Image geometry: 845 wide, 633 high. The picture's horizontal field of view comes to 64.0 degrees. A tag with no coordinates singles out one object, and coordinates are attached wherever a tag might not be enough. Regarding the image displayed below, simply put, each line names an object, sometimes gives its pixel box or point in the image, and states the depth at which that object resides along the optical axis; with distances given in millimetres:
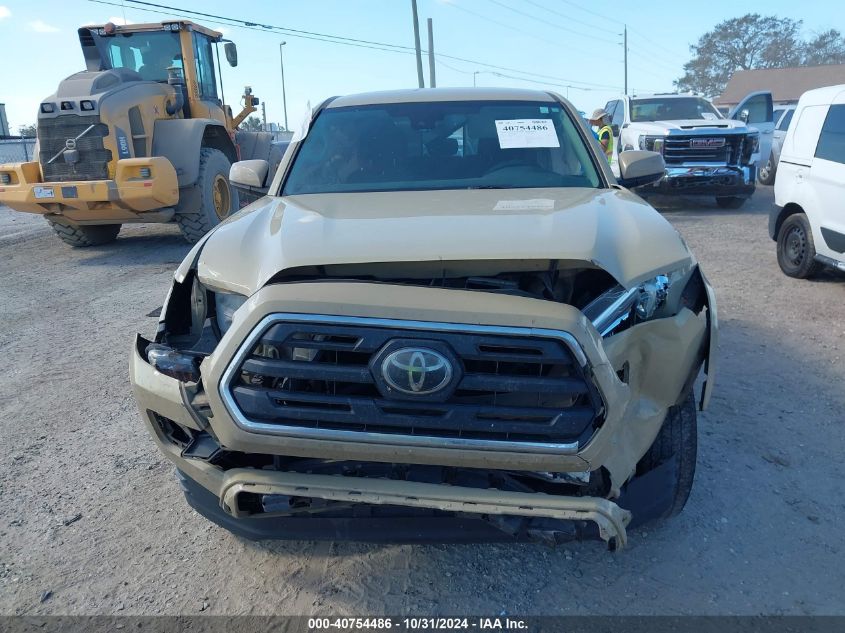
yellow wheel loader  8578
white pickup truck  11352
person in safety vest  11828
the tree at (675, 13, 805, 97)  72062
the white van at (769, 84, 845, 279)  6113
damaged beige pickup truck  1975
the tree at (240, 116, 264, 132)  44200
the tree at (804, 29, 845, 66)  70656
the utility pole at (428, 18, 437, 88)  28719
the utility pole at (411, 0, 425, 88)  26109
